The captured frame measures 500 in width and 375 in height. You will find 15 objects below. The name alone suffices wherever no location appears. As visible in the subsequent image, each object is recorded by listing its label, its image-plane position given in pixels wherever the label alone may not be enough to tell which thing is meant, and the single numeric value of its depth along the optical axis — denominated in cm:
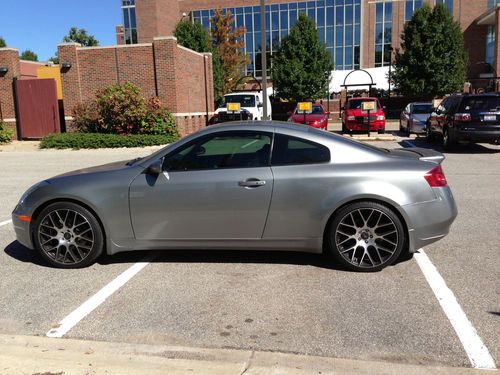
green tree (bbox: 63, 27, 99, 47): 7238
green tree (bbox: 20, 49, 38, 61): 8324
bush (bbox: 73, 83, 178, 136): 1968
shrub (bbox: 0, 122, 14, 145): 2102
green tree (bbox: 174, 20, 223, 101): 3331
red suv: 2103
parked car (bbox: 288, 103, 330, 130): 2125
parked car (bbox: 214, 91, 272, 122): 2365
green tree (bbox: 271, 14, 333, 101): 3616
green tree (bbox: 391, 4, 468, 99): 3400
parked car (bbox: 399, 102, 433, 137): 2102
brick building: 4997
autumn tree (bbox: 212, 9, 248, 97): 4319
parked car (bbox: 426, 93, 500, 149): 1345
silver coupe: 459
